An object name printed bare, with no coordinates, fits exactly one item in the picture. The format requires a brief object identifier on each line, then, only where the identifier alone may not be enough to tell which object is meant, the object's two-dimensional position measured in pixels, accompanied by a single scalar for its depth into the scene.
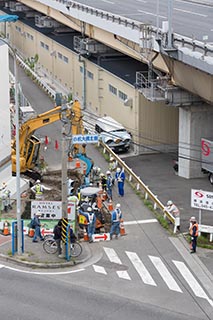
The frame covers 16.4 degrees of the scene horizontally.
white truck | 37.62
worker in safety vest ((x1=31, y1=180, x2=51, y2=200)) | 33.06
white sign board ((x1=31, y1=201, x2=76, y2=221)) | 29.02
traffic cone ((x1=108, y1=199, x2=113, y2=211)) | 32.66
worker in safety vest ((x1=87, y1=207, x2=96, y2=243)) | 28.67
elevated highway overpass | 34.41
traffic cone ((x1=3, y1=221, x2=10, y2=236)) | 29.49
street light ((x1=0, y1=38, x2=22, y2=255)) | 26.58
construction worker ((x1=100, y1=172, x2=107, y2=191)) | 34.75
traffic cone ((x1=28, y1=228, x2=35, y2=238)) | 29.12
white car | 44.03
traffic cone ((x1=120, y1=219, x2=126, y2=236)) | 29.73
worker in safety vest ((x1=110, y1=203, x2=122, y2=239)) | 28.91
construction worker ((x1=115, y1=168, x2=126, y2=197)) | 34.81
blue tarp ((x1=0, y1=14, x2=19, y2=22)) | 30.63
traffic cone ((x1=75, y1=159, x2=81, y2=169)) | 39.38
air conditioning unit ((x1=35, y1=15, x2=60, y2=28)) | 68.91
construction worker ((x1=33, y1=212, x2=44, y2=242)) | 28.27
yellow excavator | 36.41
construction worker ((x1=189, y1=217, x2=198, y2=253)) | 27.13
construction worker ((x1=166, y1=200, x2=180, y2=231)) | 30.63
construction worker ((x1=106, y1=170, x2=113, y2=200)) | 34.38
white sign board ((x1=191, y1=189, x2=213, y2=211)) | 28.97
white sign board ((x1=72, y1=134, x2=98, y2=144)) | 30.20
